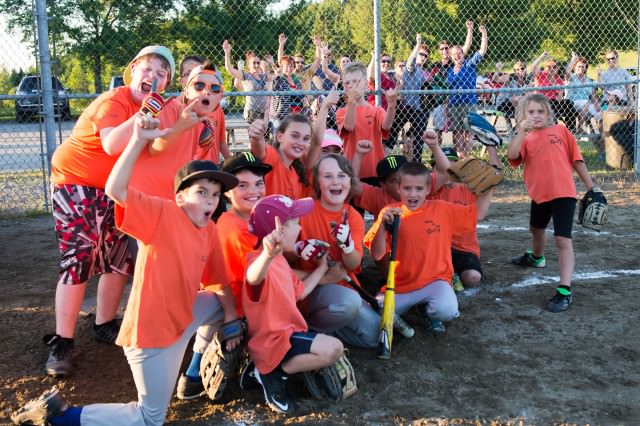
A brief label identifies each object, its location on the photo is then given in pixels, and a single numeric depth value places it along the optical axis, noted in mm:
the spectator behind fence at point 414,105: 8742
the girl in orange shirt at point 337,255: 3678
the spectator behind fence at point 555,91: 10602
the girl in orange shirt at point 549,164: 4641
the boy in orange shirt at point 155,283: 2775
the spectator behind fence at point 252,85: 8992
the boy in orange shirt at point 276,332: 3125
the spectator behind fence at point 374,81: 8262
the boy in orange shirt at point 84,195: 3488
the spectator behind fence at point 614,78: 10688
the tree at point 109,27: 12305
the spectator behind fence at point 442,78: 9367
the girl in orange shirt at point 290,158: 4227
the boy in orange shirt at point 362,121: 5191
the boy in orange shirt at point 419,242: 4148
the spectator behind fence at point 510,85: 11422
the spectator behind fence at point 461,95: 9320
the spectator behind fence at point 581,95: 10828
